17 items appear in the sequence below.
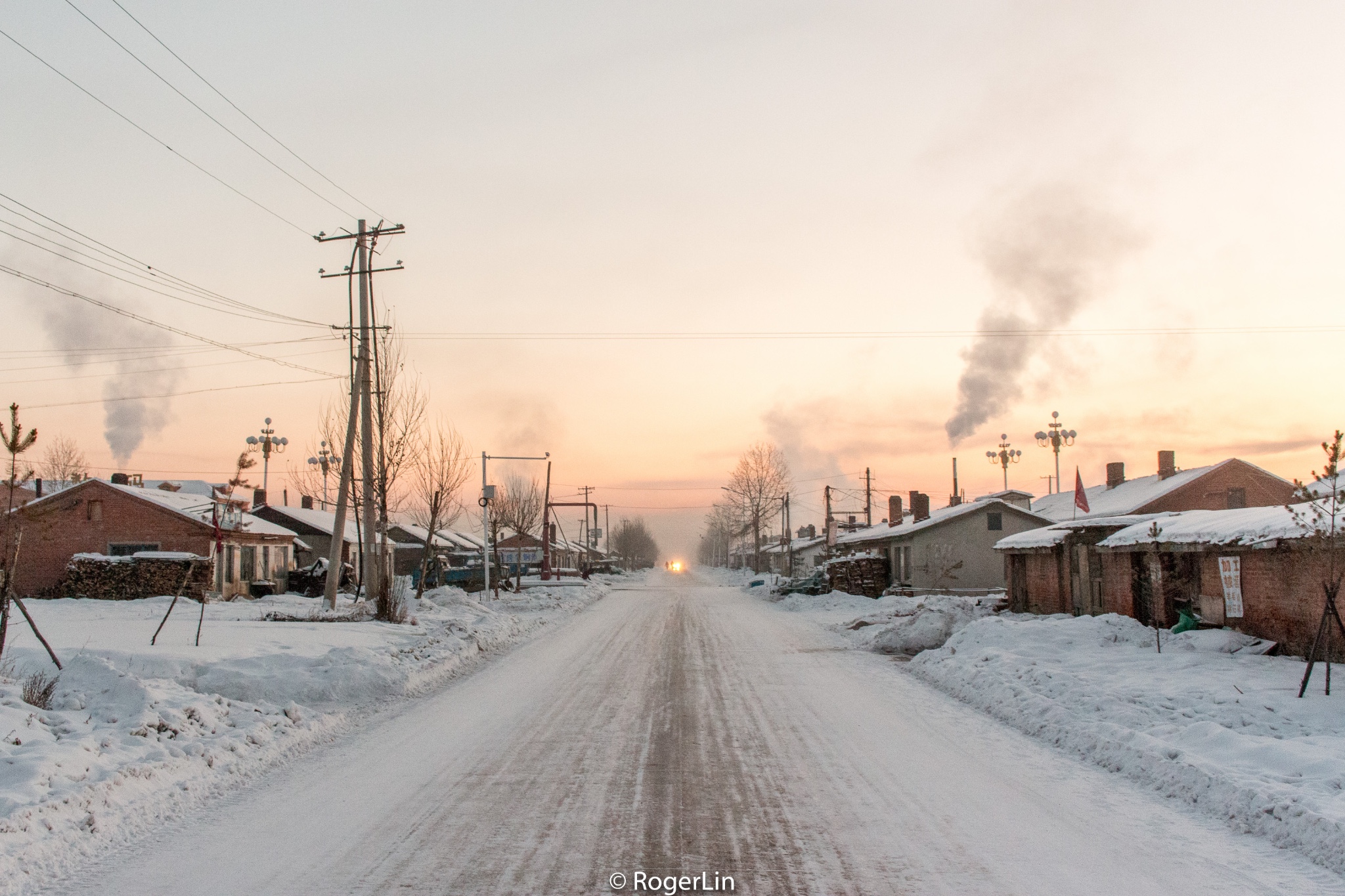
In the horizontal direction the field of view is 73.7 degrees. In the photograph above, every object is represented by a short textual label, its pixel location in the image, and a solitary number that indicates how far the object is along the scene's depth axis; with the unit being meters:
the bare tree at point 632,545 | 166.75
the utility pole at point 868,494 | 65.94
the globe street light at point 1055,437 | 61.38
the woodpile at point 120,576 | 33.00
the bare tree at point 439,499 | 30.31
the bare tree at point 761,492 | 87.88
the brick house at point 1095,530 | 22.14
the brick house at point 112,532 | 34.34
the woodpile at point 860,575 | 42.12
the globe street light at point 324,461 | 58.41
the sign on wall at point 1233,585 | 15.10
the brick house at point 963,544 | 40.94
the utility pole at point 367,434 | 22.52
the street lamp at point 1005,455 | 73.00
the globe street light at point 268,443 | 66.31
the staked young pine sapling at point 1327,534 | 10.30
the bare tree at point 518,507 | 78.50
